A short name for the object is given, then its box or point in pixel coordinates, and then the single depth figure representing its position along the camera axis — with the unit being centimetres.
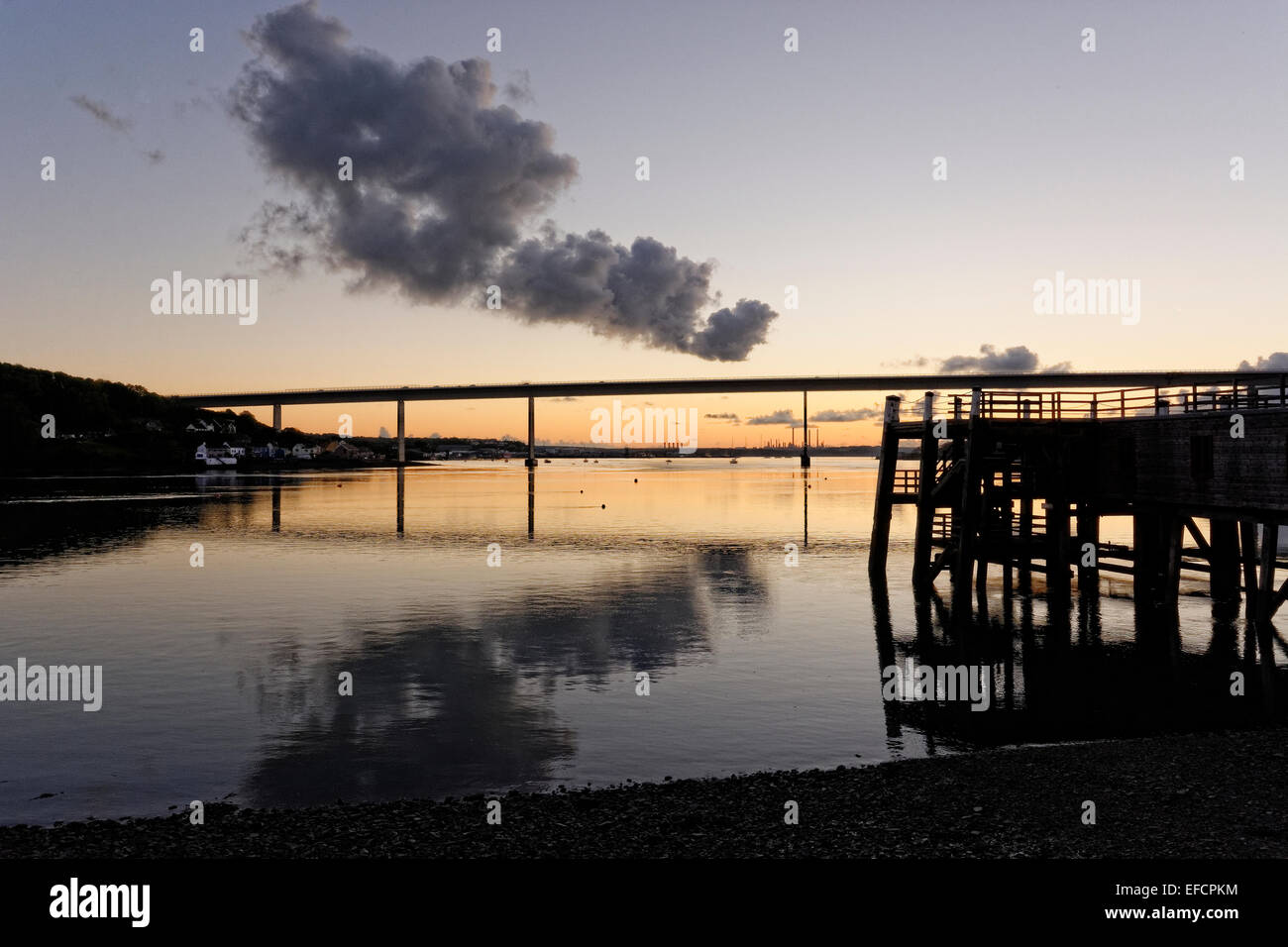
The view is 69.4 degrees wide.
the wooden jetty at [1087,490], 2592
